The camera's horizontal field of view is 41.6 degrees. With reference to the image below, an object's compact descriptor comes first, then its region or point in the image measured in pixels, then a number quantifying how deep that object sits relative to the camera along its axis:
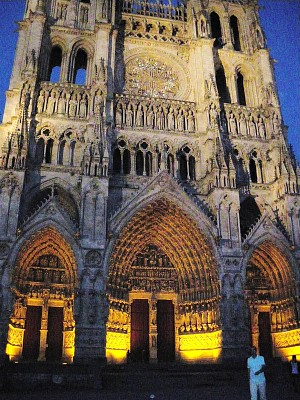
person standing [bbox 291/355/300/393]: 11.37
